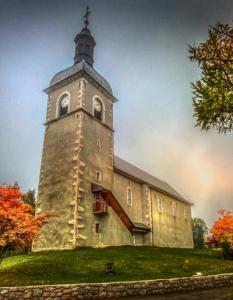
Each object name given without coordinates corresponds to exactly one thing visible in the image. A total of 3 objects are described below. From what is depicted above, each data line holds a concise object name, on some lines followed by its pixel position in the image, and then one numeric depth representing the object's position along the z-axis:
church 23.99
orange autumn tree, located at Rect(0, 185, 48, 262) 14.23
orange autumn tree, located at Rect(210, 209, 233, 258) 23.12
